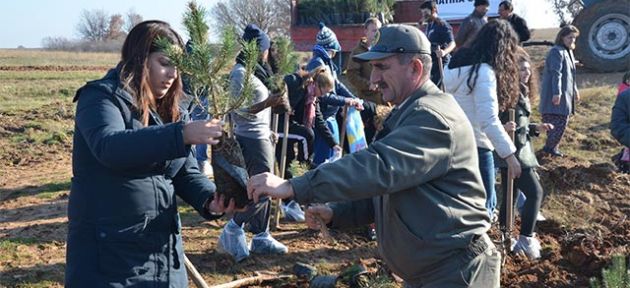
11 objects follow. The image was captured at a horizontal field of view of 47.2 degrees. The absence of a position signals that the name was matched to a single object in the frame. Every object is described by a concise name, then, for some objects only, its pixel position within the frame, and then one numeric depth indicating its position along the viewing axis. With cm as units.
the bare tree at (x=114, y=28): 6612
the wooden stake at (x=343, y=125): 746
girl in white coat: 514
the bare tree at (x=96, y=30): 7275
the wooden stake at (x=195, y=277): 445
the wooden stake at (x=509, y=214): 564
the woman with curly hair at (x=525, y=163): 568
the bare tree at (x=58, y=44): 6253
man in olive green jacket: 242
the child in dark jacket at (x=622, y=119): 602
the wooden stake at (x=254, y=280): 525
